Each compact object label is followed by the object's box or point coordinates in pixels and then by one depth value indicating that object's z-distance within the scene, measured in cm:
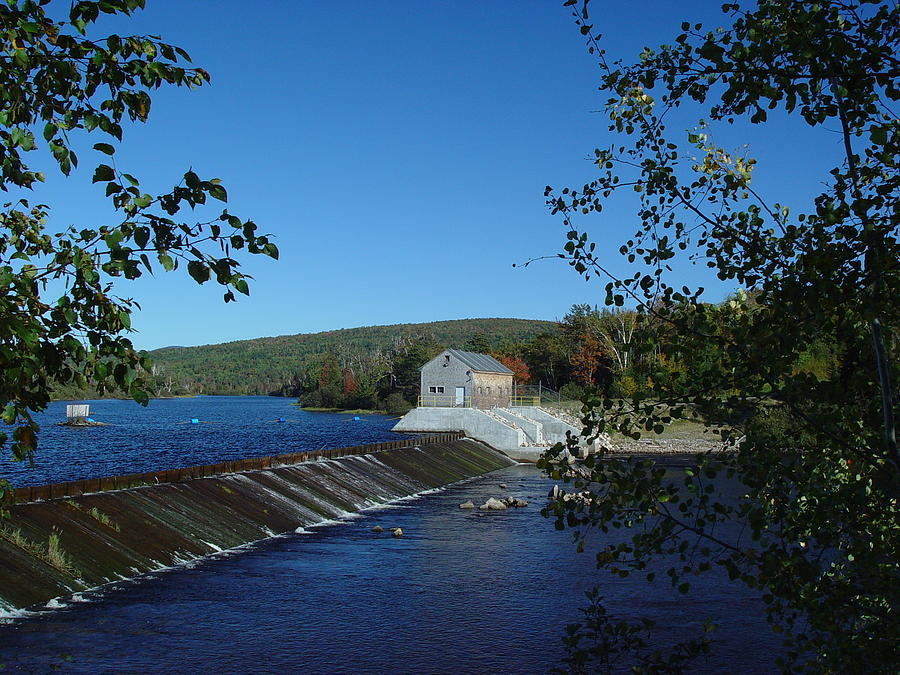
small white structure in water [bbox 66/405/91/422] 9794
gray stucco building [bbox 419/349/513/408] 7175
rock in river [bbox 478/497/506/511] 3344
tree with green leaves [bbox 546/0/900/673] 477
